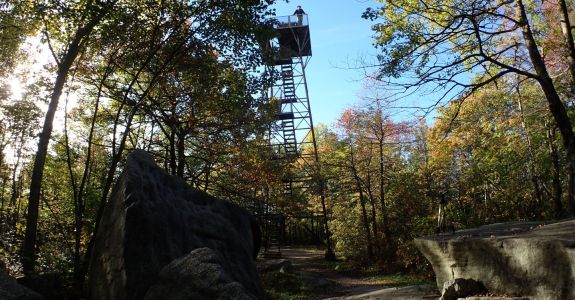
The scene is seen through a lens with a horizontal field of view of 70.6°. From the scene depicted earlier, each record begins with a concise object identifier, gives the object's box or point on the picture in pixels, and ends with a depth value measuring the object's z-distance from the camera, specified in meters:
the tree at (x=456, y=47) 7.52
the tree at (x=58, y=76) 7.62
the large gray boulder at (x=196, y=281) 4.13
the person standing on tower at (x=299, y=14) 22.14
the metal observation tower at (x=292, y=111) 19.89
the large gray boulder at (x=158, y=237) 5.29
